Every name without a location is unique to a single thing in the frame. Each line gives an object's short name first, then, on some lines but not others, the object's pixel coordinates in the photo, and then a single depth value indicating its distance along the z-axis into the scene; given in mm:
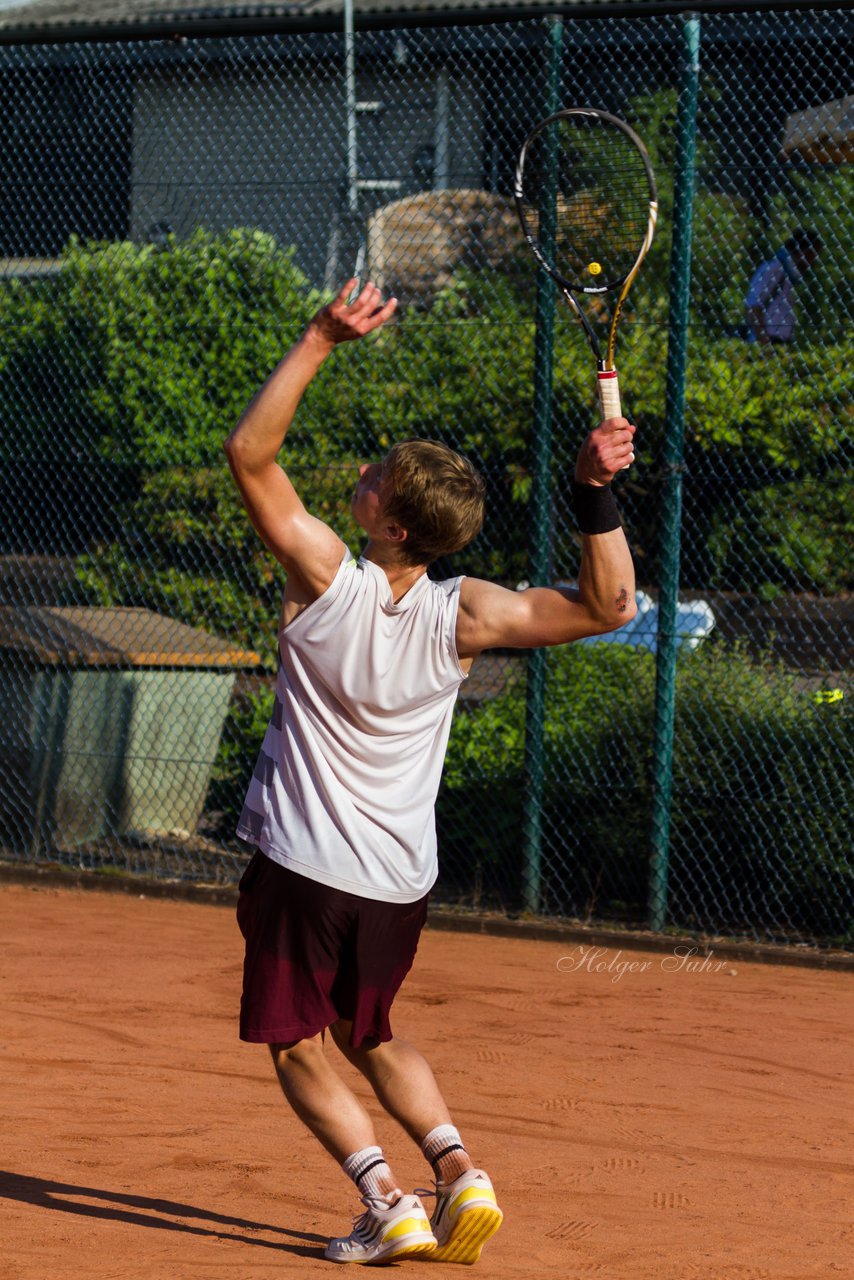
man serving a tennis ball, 6293
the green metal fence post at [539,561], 13617
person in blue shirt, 13312
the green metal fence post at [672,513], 13070
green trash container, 15227
